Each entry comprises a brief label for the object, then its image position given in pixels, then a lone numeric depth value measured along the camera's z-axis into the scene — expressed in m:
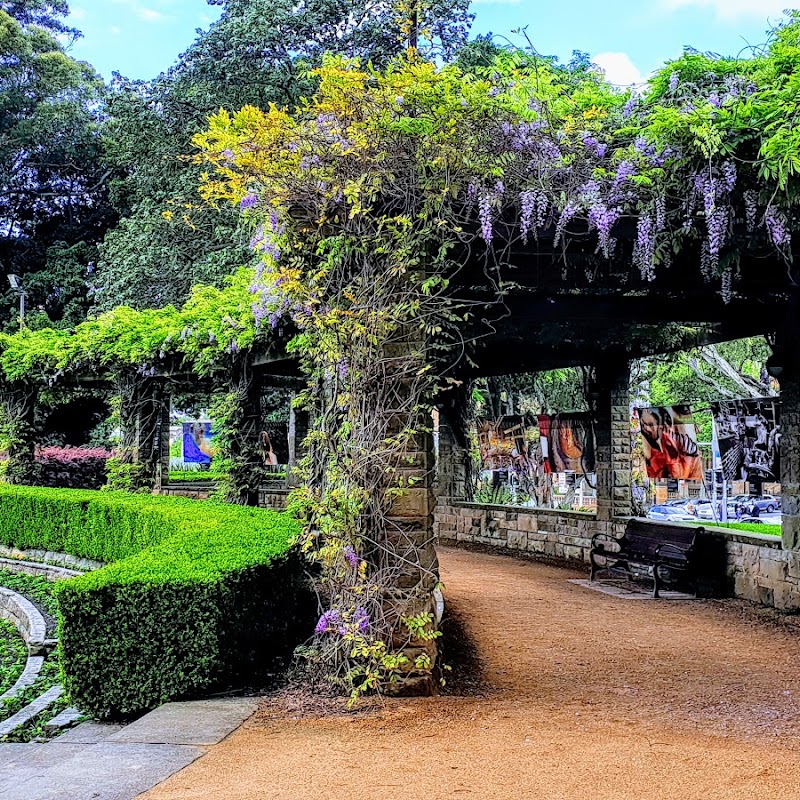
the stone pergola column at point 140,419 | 13.67
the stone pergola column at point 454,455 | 14.49
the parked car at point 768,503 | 22.91
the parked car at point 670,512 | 20.34
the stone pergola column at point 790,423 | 8.59
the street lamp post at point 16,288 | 21.73
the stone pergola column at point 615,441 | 11.53
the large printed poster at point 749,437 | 9.25
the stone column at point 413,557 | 5.42
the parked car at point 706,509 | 22.17
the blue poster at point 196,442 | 24.61
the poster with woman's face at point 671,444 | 10.67
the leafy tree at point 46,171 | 26.89
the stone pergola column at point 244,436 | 11.30
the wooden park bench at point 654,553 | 9.64
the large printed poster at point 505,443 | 13.94
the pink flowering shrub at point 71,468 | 21.59
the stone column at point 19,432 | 15.91
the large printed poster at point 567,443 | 12.34
